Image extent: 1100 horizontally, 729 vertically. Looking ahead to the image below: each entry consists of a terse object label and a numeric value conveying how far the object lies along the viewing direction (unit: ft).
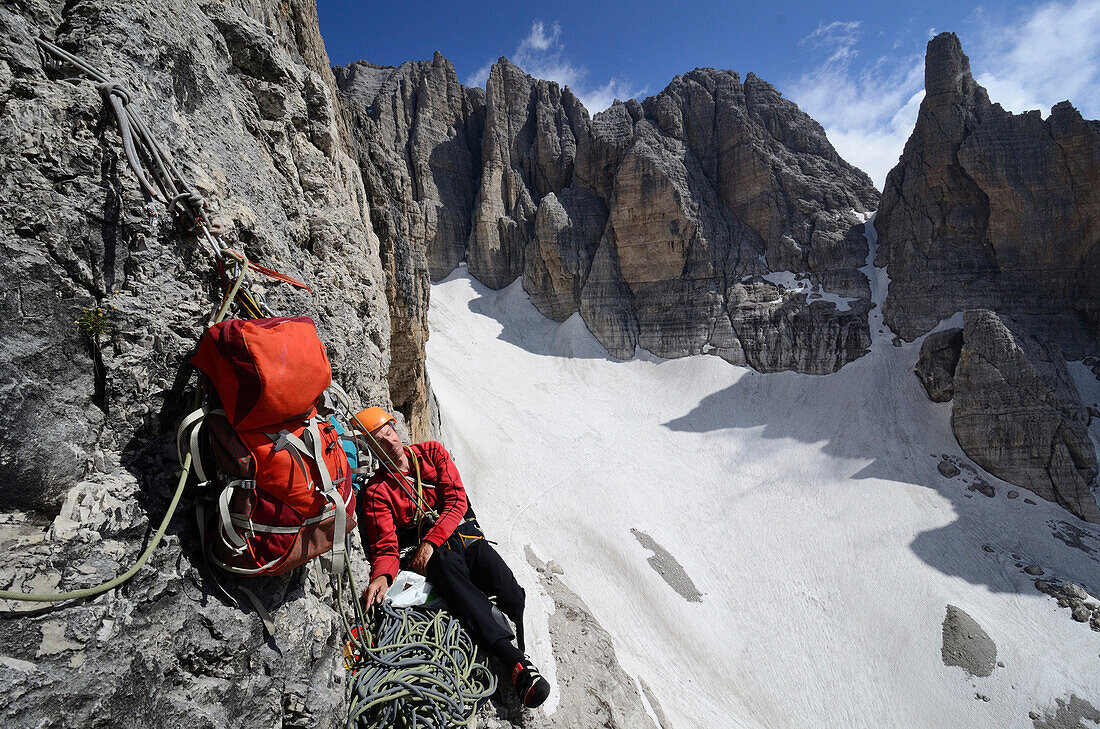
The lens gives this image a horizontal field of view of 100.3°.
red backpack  7.89
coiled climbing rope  10.11
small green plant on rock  7.74
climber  12.92
